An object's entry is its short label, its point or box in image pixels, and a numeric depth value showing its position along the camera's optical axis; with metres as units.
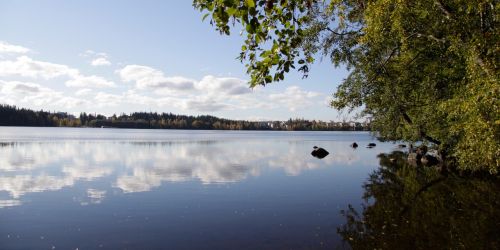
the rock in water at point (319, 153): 68.56
